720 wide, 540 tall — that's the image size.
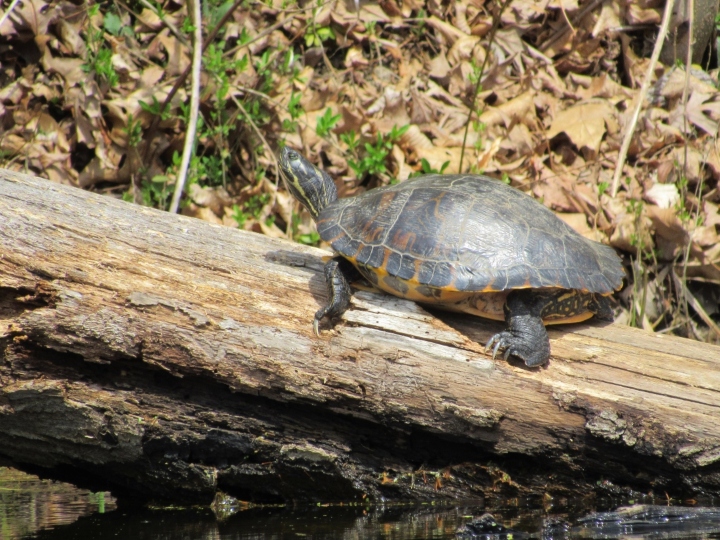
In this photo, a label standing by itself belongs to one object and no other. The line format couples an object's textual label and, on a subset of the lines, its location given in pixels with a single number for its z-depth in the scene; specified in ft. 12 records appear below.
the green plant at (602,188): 39.68
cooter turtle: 23.43
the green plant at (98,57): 40.52
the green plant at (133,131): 39.99
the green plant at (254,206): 40.98
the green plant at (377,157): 40.98
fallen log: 20.66
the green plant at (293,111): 41.22
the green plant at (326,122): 39.99
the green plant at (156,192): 40.09
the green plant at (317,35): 46.68
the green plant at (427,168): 39.56
